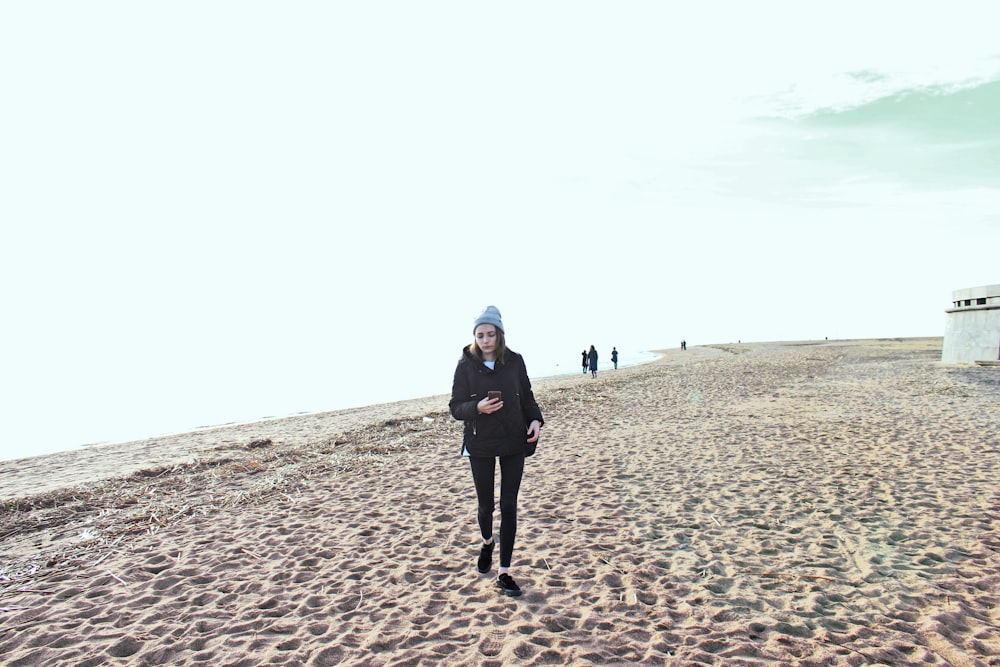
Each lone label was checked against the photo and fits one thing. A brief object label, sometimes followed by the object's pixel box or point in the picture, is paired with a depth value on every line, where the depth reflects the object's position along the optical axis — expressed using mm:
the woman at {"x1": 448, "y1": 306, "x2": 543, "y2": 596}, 4750
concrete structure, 23125
